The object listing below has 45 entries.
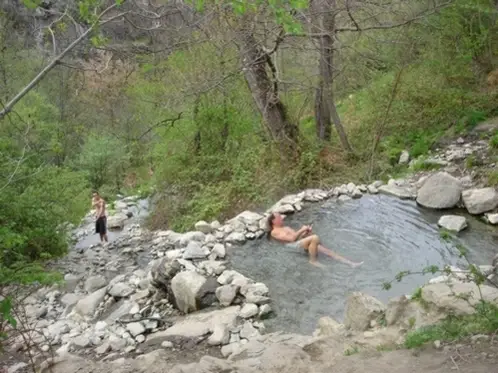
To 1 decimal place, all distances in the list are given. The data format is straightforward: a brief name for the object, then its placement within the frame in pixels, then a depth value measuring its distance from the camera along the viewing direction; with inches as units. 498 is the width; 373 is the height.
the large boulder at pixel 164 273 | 283.6
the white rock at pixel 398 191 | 371.9
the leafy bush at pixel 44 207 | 315.4
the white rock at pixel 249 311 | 244.2
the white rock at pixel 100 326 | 258.2
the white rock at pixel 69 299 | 321.7
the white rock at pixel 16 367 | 226.0
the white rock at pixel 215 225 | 378.0
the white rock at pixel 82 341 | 246.2
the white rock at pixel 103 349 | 234.0
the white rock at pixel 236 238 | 343.9
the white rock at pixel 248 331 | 225.9
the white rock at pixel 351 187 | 399.6
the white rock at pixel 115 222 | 508.4
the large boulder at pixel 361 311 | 206.4
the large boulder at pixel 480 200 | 319.9
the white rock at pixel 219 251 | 319.3
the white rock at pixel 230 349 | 210.8
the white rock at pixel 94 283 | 335.9
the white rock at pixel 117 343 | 235.6
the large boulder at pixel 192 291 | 261.4
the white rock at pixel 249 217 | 369.3
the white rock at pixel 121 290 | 298.4
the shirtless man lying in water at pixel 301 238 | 303.8
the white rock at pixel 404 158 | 440.5
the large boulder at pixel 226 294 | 259.8
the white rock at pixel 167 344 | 225.0
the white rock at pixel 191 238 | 350.0
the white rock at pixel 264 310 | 245.4
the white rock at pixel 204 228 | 378.0
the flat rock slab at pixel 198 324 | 233.0
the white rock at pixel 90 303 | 294.6
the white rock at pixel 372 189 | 394.7
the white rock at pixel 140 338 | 239.1
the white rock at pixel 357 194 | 392.5
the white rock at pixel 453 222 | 305.7
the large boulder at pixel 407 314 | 189.1
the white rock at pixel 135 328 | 245.8
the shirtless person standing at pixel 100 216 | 434.6
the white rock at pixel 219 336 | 222.5
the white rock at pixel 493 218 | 306.0
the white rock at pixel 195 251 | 315.3
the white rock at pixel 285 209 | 383.6
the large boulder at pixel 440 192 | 340.2
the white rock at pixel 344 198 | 391.7
